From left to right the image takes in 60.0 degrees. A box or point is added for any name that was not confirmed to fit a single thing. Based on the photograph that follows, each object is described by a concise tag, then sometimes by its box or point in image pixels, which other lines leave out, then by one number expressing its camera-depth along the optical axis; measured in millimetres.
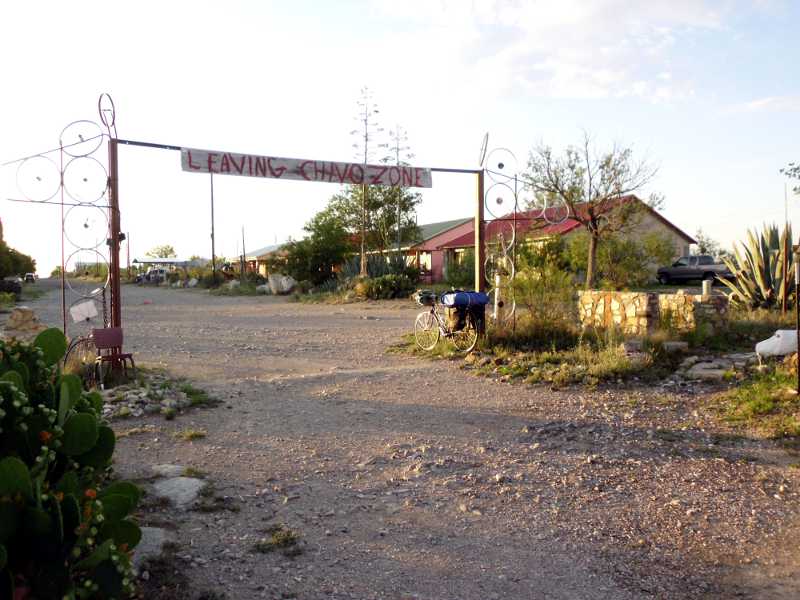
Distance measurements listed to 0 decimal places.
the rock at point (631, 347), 9055
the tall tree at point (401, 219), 36531
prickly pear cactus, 2363
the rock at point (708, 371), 8164
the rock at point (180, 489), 4594
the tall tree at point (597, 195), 27000
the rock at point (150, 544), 3613
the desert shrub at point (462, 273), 27562
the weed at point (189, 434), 6234
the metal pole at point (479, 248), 11680
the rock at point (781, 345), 8391
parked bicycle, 10773
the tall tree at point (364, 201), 28884
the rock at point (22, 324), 14117
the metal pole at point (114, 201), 8727
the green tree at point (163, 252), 105750
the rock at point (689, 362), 8848
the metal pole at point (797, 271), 7309
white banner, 9688
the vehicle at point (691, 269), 33875
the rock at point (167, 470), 5141
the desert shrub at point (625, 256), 25031
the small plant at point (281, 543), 3861
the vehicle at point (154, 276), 60875
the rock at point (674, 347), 9375
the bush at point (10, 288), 32312
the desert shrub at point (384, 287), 25594
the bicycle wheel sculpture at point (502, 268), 11156
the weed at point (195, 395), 7616
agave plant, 12969
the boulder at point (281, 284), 33062
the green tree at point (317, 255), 33406
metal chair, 8414
